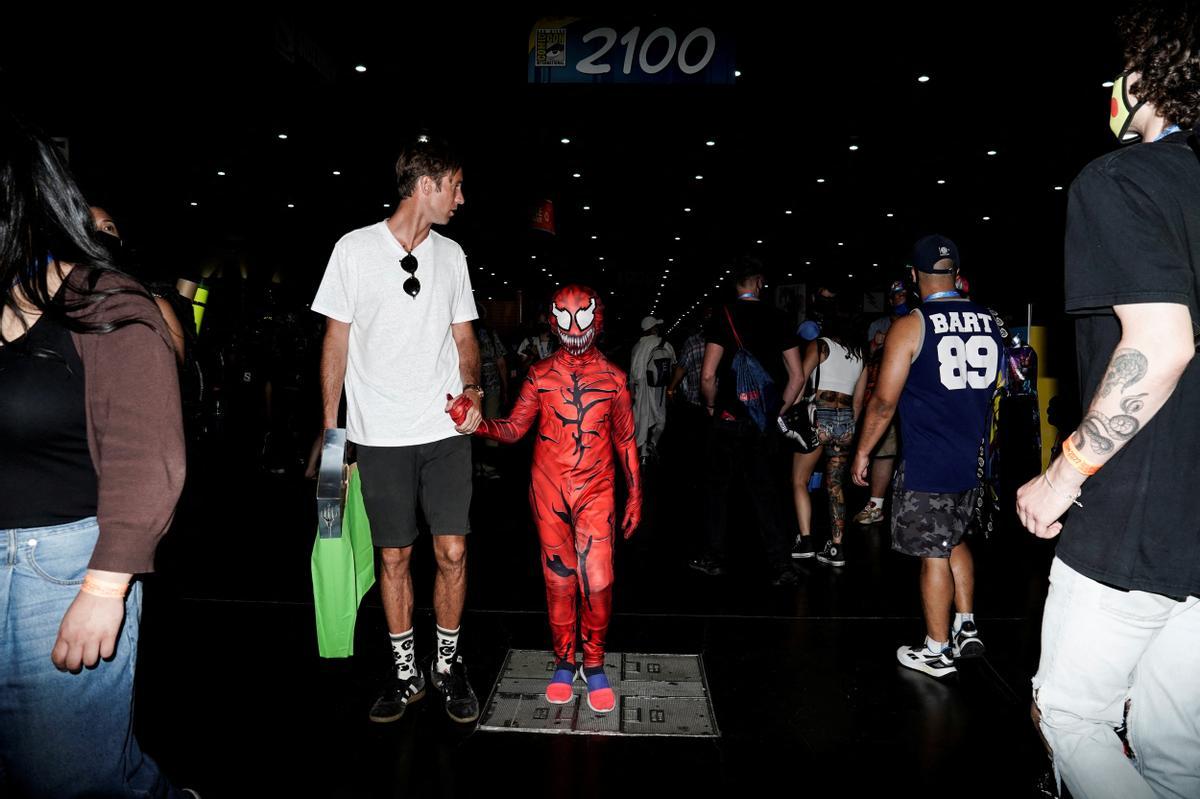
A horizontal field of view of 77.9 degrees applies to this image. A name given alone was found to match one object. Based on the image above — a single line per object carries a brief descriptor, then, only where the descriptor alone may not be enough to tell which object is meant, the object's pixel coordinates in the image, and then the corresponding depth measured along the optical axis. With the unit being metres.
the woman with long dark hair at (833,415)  5.51
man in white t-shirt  3.01
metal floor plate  2.99
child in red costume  3.06
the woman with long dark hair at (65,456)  1.42
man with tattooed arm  1.51
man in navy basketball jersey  3.41
